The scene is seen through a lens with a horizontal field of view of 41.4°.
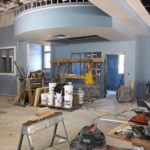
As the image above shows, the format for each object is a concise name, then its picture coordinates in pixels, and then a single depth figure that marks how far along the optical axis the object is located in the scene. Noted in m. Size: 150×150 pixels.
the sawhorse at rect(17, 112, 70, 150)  2.56
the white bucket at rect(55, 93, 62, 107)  6.25
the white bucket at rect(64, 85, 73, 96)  6.04
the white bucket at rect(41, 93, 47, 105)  6.60
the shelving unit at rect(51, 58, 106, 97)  8.11
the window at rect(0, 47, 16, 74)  9.06
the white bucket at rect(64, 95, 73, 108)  6.06
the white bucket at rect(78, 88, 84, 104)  6.61
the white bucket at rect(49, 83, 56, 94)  6.44
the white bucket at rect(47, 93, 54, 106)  6.44
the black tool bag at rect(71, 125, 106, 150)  2.12
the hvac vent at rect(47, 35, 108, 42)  8.13
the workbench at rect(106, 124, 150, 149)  1.91
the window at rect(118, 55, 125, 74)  10.91
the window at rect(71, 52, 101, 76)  8.51
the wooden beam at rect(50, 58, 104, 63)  8.01
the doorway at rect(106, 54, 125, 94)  10.94
